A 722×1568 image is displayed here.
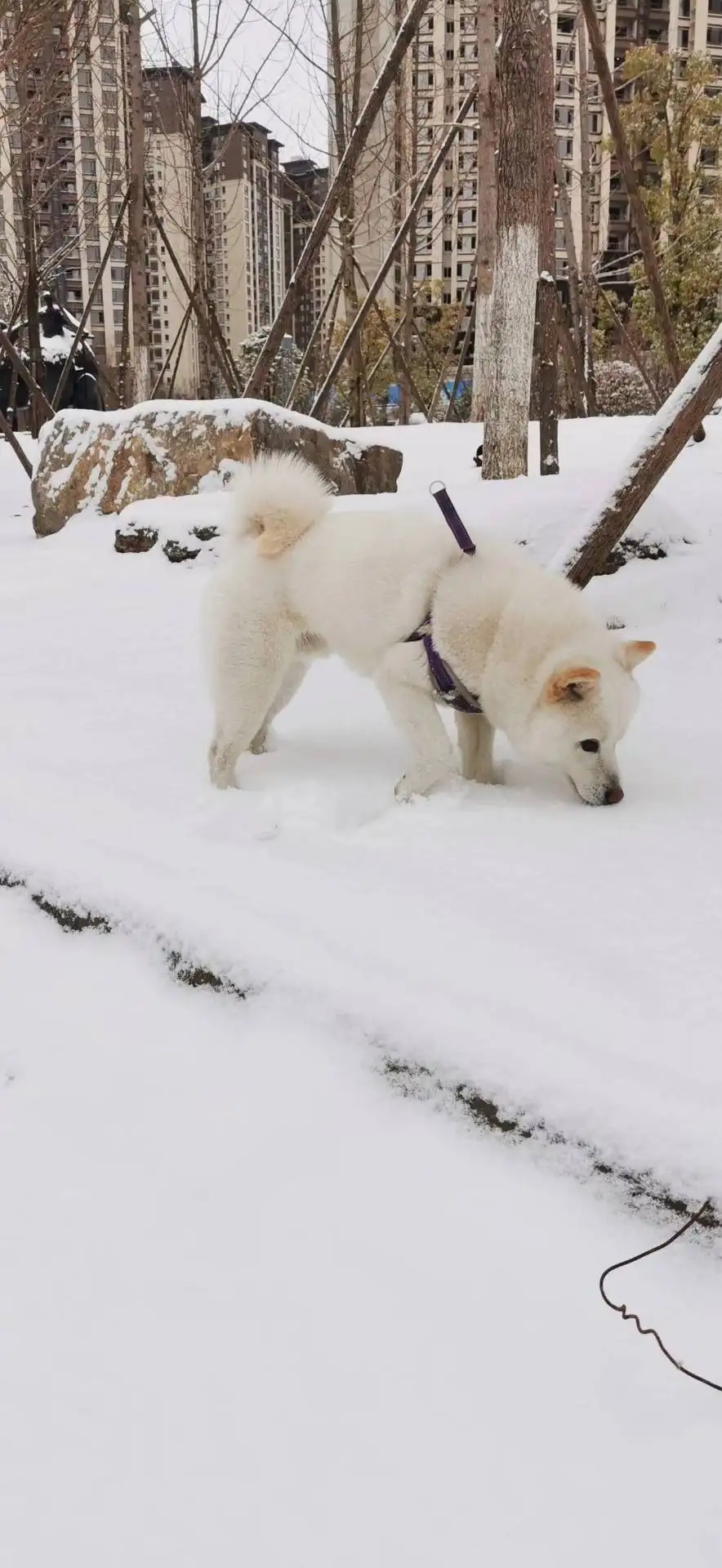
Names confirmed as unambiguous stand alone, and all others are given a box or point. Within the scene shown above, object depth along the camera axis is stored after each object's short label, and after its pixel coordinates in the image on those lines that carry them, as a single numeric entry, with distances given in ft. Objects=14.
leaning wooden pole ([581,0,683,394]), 17.06
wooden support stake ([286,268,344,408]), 28.88
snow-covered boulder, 19.98
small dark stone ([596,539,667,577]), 14.83
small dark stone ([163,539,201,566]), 18.29
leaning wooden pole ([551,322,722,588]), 11.69
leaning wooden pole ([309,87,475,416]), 27.30
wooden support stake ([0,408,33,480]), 27.24
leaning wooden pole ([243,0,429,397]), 18.79
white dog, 8.06
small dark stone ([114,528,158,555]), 19.11
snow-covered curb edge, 4.51
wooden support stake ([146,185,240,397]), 32.60
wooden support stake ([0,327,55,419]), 27.68
